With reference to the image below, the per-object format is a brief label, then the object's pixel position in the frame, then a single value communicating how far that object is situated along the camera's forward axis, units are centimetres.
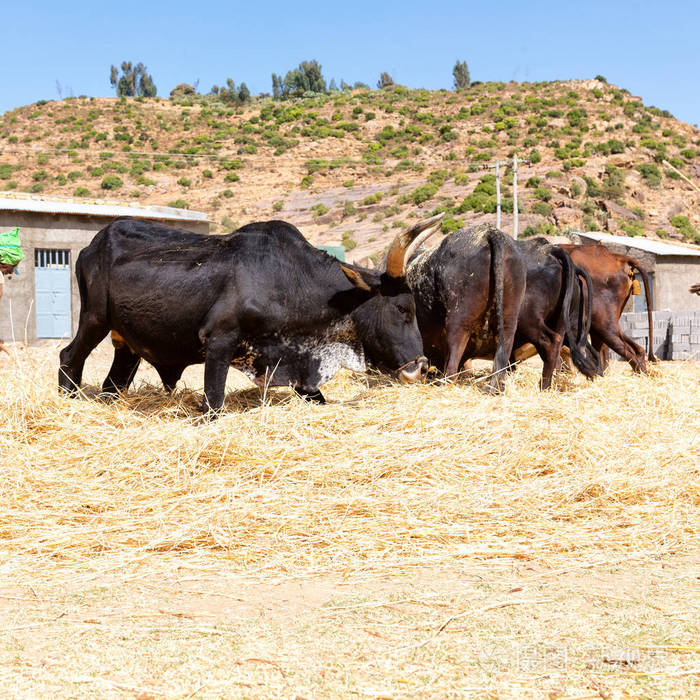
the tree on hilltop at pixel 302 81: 8550
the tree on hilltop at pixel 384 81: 8569
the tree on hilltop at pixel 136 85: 8419
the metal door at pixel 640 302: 2331
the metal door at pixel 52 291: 2044
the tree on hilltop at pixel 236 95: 7944
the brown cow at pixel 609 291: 1009
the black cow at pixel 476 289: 759
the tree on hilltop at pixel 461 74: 8525
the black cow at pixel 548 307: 831
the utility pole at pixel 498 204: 3299
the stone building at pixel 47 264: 1995
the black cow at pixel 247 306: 622
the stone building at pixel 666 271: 2334
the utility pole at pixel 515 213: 3394
